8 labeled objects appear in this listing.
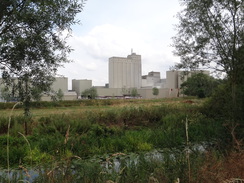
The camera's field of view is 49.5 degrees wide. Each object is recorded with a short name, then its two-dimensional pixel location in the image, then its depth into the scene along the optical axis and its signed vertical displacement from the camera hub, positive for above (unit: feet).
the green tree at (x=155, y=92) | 330.95 +1.16
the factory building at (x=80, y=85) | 345.31 +11.14
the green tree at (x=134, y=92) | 337.31 +1.37
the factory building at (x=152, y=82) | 395.22 +16.96
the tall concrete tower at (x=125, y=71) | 383.65 +32.74
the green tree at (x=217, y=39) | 33.17 +7.02
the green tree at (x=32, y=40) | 19.56 +4.33
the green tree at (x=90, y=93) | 279.08 +0.48
